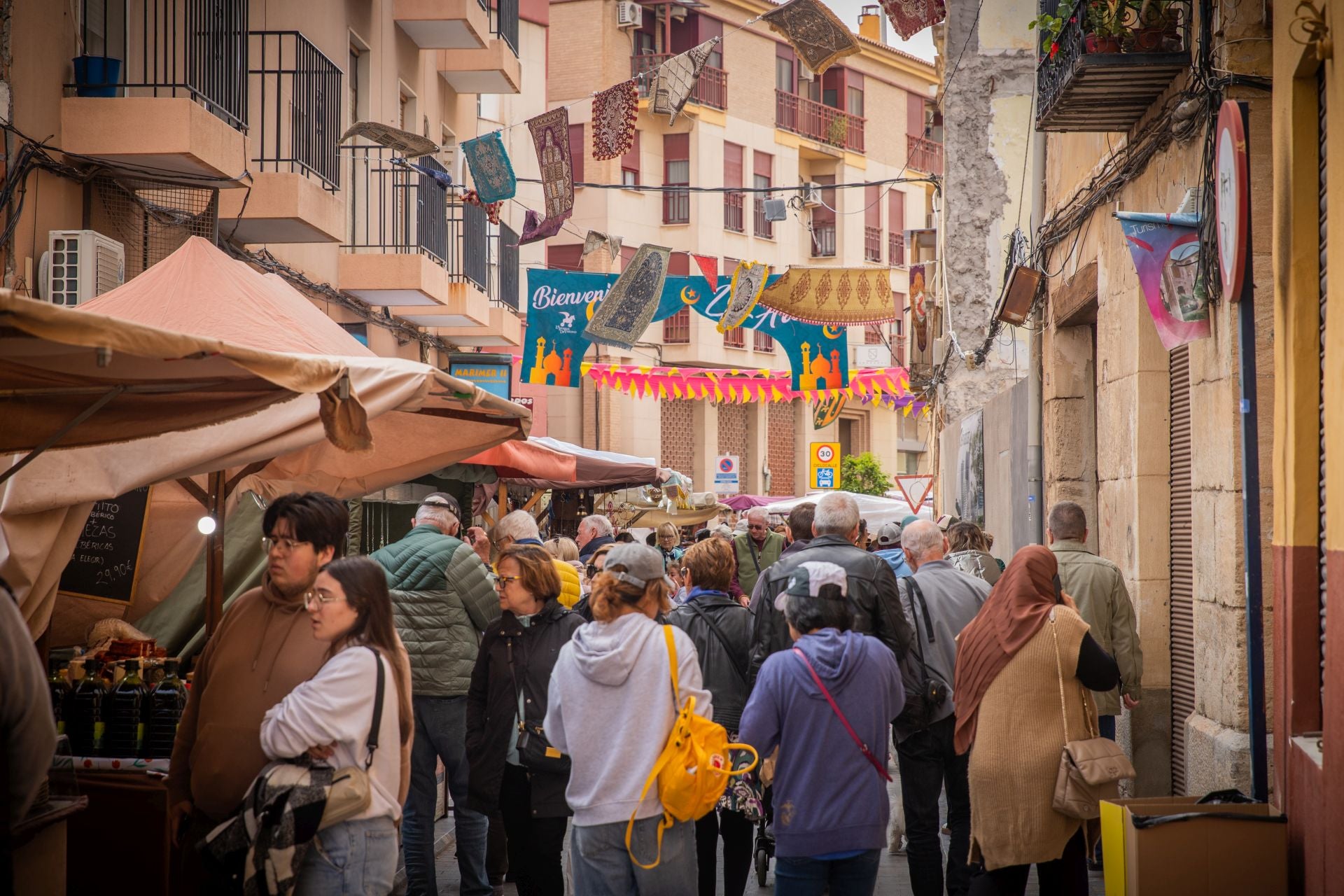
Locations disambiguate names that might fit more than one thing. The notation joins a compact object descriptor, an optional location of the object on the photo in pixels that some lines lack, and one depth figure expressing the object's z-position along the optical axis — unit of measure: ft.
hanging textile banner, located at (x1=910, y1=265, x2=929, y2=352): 76.48
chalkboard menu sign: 25.57
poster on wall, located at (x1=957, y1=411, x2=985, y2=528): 54.49
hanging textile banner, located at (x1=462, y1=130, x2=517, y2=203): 51.21
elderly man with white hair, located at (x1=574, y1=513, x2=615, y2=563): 41.09
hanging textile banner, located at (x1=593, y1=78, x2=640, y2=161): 54.13
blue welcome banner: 61.57
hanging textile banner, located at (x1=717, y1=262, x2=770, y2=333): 61.11
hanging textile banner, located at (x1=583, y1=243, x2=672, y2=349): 60.23
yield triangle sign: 74.43
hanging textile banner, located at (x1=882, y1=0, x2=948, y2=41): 57.00
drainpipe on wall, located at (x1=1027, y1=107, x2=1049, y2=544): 38.63
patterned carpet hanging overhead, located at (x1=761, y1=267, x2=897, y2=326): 61.05
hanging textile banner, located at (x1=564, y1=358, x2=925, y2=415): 104.17
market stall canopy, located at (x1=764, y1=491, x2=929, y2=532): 73.72
